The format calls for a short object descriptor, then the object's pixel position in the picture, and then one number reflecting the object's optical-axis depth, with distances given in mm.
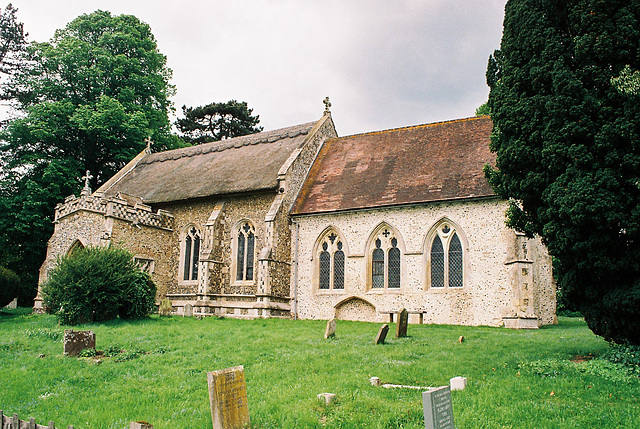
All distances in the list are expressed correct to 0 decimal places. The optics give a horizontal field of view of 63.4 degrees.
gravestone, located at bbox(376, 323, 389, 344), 12523
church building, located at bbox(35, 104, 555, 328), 18109
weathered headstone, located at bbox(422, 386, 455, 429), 4402
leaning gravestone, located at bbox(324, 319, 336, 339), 13944
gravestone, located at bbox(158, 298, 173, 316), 21031
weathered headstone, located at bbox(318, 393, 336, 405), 7227
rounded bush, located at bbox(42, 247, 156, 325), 16828
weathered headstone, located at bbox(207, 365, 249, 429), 6430
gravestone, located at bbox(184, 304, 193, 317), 21250
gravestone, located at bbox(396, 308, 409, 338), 13766
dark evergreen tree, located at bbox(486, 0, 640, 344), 9148
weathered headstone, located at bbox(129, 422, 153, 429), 5134
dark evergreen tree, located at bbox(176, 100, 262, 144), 46688
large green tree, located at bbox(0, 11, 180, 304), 28422
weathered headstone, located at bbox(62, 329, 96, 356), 11680
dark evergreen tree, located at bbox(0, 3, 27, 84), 31125
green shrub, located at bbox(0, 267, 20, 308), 22067
